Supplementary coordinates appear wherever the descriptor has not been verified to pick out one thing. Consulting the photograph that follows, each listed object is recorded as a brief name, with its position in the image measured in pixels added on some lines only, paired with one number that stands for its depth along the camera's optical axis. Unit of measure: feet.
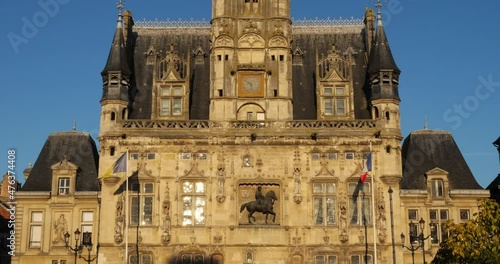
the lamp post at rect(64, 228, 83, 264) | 151.84
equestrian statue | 156.35
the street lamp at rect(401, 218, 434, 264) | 150.52
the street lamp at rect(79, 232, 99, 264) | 153.89
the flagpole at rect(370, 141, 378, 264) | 146.45
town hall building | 155.33
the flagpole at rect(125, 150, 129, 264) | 145.10
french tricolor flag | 148.91
